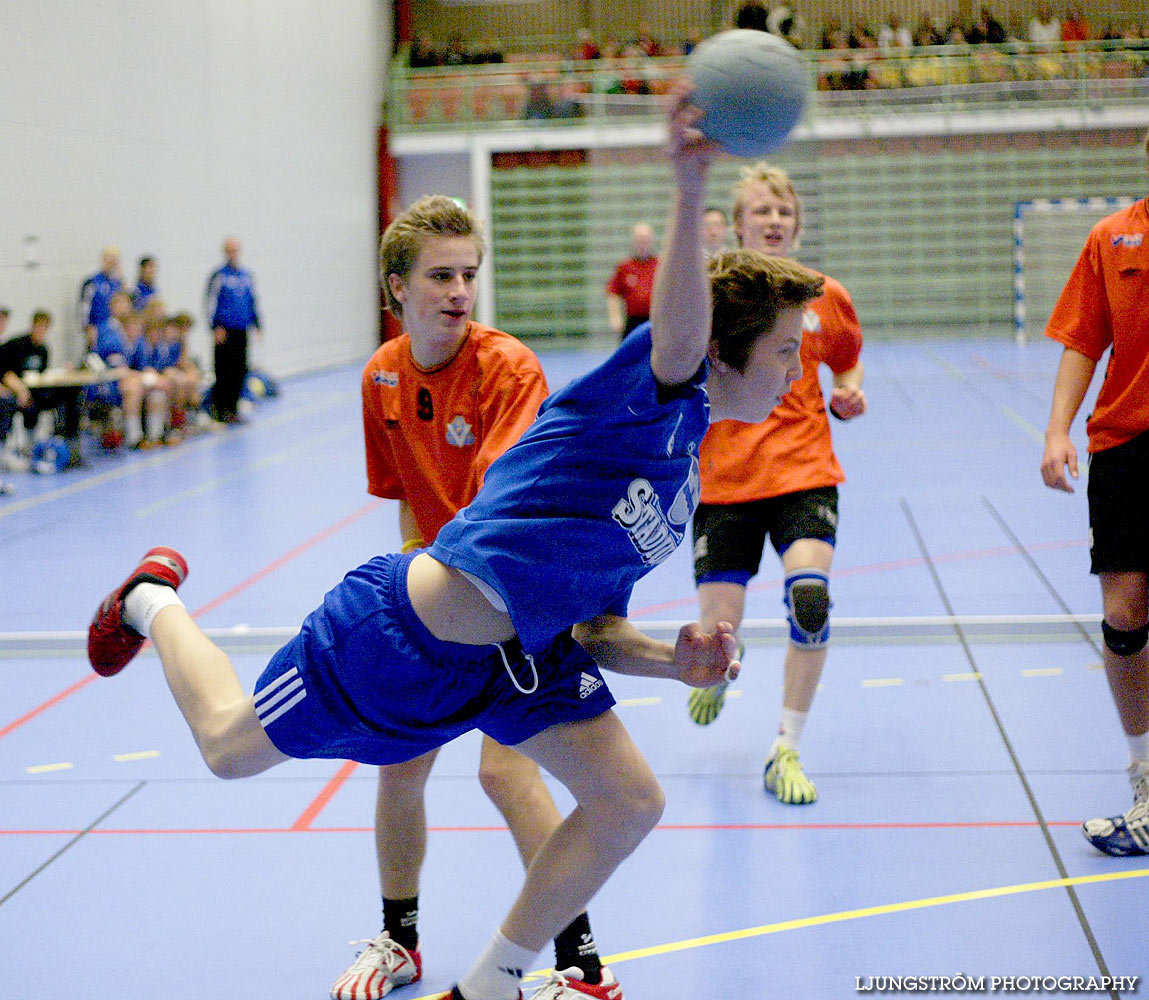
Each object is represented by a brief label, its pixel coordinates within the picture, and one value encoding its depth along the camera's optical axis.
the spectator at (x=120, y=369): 11.55
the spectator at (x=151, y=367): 11.88
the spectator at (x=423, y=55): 23.27
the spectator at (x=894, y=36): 22.39
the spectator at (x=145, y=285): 12.75
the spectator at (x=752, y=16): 21.64
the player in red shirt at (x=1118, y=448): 3.22
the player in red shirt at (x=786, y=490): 3.85
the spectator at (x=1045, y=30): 22.41
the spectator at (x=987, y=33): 21.98
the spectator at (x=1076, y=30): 22.34
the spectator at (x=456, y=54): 22.72
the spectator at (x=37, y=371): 9.96
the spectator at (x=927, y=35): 22.47
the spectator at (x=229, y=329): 13.81
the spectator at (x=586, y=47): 23.17
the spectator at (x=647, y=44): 23.14
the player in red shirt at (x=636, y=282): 12.62
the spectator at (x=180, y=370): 12.48
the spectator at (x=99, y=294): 12.00
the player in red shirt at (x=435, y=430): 2.65
